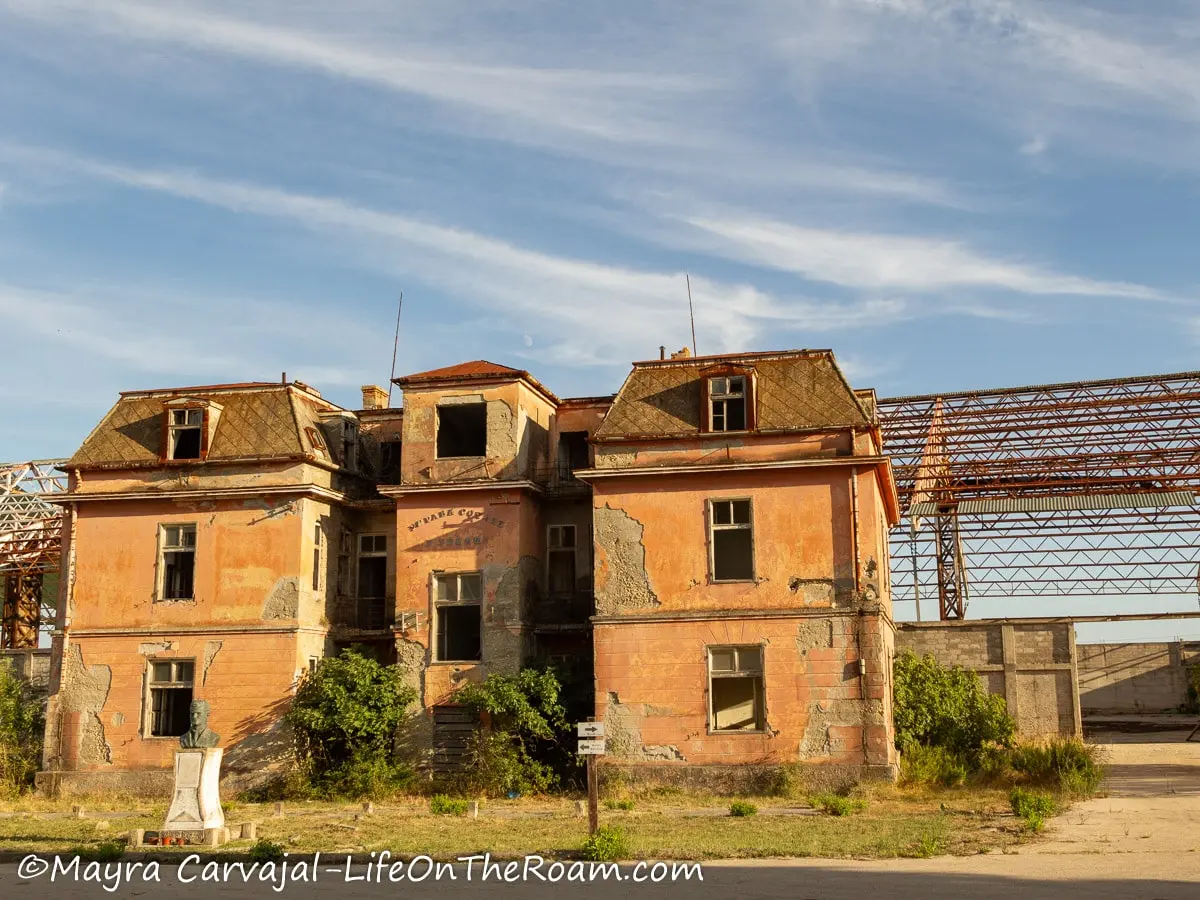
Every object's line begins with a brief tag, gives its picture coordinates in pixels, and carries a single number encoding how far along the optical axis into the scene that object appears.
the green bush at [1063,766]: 21.00
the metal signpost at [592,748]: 15.50
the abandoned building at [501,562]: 22.83
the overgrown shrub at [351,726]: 23.55
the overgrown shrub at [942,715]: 24.89
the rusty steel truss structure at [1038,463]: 37.81
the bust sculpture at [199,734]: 17.89
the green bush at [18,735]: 25.47
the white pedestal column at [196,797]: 16.88
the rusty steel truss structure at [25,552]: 42.78
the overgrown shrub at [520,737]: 22.95
